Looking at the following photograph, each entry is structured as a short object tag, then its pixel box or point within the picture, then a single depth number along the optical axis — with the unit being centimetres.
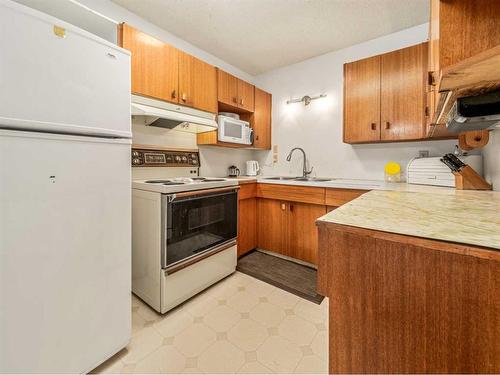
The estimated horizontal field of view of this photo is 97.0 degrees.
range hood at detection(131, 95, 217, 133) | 165
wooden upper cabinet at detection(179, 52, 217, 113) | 198
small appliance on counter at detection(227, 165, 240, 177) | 293
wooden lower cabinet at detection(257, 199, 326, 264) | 224
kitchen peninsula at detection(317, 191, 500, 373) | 48
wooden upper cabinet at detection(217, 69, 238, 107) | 236
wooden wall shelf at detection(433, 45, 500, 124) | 52
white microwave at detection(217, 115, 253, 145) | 236
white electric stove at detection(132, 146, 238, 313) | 156
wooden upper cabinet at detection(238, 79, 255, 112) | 261
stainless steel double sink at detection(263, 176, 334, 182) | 262
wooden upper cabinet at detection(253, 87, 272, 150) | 290
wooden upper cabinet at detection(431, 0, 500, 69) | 70
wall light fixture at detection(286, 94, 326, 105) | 275
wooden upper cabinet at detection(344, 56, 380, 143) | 211
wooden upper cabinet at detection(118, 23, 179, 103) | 162
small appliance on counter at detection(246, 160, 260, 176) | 305
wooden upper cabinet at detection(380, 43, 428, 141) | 188
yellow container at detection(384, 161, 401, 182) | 221
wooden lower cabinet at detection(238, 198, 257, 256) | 242
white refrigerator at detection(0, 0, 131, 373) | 87
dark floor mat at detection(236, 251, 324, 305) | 188
